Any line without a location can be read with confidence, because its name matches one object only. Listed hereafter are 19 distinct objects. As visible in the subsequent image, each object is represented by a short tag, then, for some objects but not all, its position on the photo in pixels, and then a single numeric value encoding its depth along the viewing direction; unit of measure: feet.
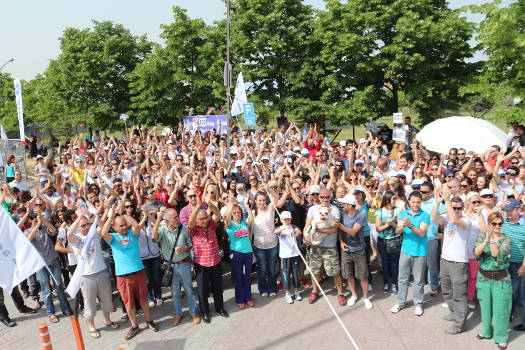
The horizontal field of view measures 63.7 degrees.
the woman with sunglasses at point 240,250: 22.93
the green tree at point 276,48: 81.10
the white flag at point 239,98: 41.65
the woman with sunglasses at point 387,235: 22.25
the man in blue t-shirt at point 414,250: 20.34
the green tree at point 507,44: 51.13
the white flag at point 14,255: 16.26
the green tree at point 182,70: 92.43
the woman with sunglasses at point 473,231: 19.22
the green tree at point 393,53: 72.49
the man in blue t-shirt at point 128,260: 20.34
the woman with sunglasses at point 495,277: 17.48
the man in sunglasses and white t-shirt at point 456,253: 18.69
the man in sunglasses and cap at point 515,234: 18.93
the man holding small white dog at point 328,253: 22.47
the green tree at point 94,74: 104.17
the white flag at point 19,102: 54.25
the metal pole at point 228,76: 35.76
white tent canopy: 42.34
